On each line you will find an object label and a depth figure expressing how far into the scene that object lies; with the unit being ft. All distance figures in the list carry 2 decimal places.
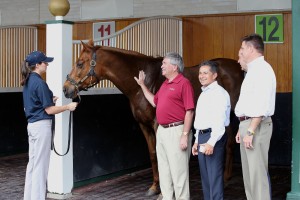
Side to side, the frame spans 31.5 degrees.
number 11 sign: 30.76
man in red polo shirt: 16.24
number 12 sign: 26.43
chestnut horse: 19.03
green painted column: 16.81
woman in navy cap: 16.14
